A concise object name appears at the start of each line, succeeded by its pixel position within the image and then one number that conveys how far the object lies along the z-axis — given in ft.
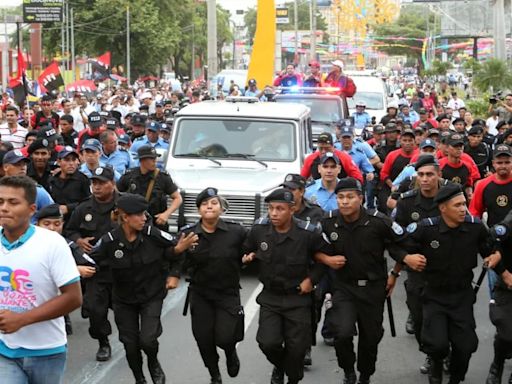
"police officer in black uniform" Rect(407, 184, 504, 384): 24.22
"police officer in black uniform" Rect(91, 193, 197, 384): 24.38
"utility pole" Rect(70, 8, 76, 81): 185.51
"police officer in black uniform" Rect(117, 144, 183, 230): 35.22
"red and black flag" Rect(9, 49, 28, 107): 61.77
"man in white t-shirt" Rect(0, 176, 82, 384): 16.37
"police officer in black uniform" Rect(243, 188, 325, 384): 23.97
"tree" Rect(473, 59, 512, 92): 91.45
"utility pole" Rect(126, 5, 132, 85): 191.37
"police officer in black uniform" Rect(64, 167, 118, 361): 27.89
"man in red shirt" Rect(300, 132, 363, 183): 37.06
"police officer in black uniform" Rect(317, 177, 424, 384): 24.54
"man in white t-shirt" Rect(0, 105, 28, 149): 48.26
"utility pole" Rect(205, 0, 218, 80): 90.48
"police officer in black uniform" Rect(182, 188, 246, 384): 24.80
